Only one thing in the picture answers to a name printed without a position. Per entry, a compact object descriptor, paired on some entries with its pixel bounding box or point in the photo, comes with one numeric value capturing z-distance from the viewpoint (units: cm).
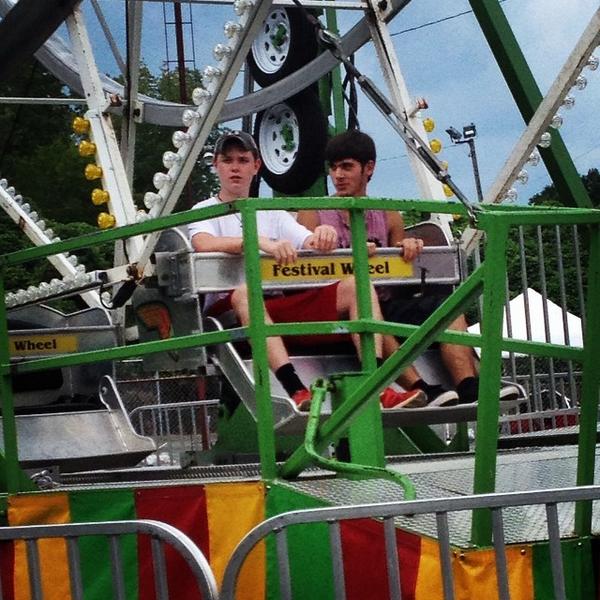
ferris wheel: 793
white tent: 1162
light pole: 3123
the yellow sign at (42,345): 775
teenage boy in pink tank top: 652
